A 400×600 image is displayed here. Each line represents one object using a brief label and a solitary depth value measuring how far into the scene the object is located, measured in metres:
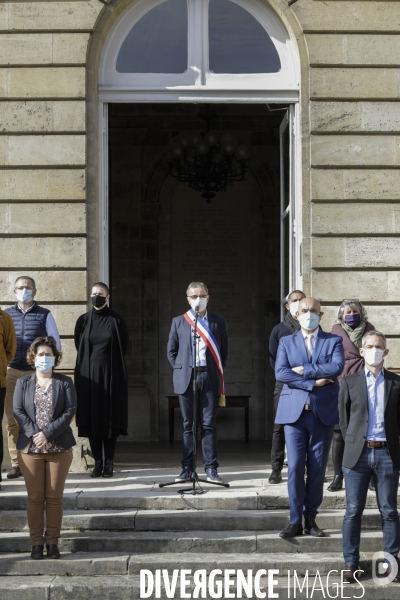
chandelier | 13.58
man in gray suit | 7.16
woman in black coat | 9.59
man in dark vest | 9.57
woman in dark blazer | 7.62
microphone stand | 8.69
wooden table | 15.16
